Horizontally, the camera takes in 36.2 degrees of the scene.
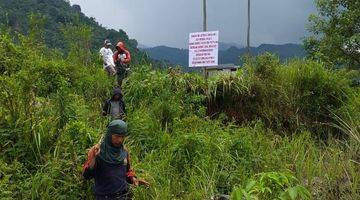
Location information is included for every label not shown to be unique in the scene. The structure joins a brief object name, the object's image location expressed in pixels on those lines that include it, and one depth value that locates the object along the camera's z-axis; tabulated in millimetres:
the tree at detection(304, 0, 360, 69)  17844
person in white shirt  11227
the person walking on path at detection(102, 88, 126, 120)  7809
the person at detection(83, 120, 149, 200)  5234
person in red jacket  10281
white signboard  9750
